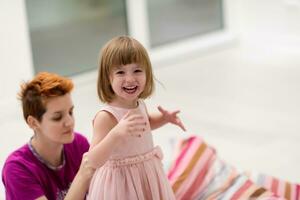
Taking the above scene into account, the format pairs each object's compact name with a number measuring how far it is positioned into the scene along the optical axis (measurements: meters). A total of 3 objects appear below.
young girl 2.69
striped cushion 3.30
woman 2.79
